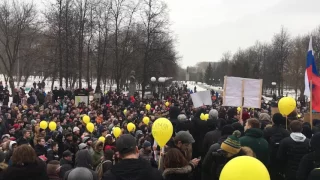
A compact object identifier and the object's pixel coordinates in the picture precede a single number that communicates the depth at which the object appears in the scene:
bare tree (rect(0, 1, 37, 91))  31.46
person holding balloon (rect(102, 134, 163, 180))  3.60
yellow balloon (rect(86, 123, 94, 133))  11.27
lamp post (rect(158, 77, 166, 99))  34.79
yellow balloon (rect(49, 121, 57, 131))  11.79
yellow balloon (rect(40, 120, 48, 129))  11.18
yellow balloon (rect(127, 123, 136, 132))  11.34
